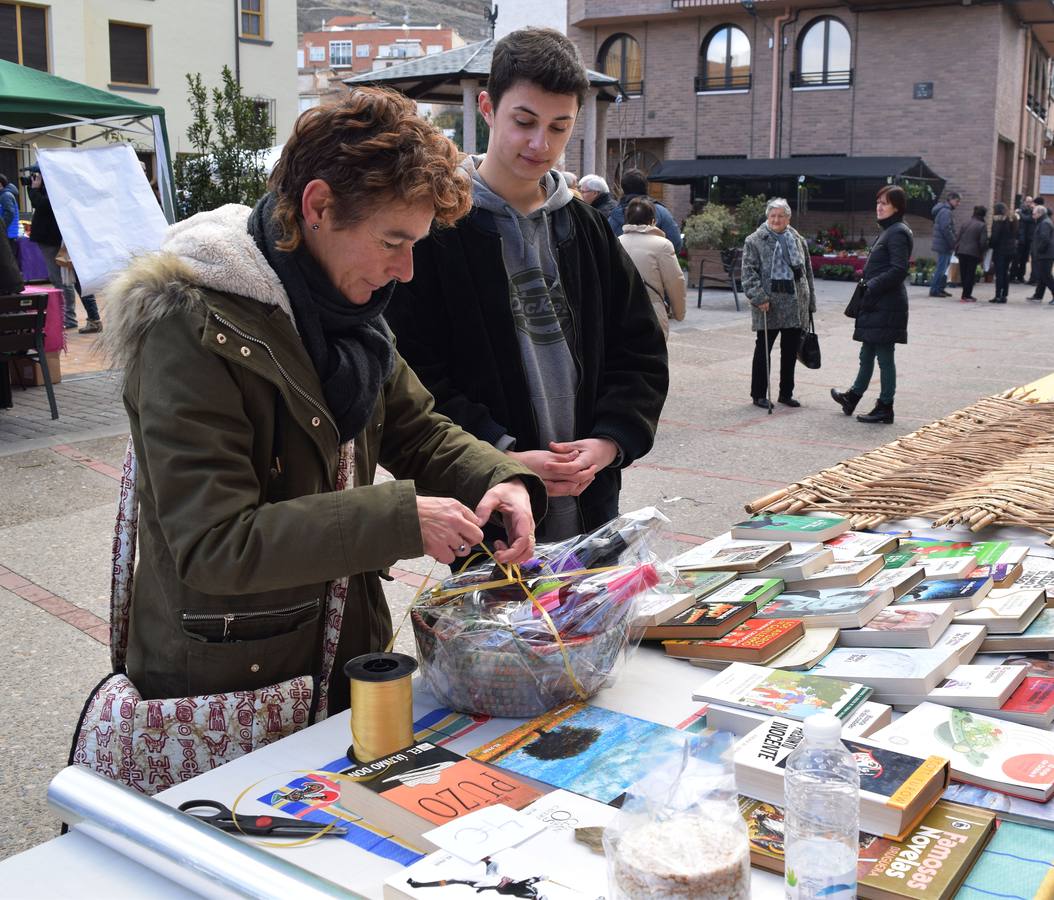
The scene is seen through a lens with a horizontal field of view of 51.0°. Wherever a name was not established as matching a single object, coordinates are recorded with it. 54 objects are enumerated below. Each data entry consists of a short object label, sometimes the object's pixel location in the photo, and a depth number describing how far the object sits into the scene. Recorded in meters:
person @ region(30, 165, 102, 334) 12.57
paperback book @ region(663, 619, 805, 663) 2.04
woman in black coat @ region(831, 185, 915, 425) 8.77
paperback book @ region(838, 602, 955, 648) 2.07
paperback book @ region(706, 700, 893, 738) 1.75
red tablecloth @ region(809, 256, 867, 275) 23.63
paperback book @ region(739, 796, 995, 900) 1.32
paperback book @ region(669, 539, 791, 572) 2.55
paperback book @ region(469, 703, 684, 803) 1.60
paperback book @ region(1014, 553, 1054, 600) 2.40
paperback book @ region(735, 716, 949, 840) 1.43
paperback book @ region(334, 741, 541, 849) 1.46
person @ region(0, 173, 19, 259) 13.14
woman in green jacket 1.60
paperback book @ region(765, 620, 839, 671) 2.04
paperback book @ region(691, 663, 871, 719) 1.78
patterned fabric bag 1.80
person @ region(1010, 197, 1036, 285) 21.78
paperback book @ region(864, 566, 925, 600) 2.34
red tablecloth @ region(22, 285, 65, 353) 9.18
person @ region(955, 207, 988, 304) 19.69
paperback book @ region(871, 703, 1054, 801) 1.57
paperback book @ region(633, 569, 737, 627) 2.01
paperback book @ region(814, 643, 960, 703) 1.88
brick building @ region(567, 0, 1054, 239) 26.97
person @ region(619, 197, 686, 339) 8.33
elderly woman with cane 9.07
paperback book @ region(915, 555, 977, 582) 2.46
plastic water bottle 1.22
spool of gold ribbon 1.62
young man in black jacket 2.45
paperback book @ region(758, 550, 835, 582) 2.45
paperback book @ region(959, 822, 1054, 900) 1.33
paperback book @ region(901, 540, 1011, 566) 2.58
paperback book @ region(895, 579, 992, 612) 2.27
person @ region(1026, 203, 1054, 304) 19.03
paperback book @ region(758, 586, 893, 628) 2.17
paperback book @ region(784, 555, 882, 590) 2.41
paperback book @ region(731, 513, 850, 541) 2.79
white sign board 10.28
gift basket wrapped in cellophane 1.79
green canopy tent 9.57
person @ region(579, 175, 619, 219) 9.56
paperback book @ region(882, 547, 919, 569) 2.59
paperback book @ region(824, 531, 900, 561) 2.64
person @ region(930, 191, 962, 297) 20.75
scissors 1.50
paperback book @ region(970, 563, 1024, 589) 2.42
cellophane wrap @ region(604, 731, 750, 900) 1.12
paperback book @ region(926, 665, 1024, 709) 1.83
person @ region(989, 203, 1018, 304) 19.62
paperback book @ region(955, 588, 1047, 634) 2.16
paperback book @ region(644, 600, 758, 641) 2.12
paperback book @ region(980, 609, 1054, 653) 2.11
